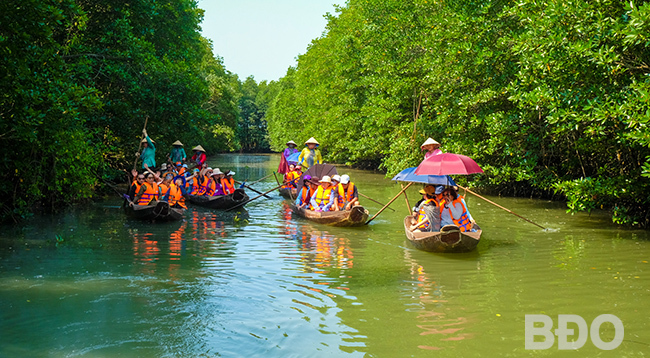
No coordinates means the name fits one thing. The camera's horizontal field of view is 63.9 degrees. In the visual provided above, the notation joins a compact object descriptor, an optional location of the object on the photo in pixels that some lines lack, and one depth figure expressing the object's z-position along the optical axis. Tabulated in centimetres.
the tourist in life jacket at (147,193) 1302
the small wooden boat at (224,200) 1561
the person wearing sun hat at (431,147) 1156
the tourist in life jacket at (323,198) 1319
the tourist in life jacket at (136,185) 1308
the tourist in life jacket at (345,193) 1288
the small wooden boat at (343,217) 1198
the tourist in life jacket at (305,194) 1413
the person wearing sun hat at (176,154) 1888
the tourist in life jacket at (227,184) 1689
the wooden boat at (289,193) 1798
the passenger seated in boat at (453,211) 936
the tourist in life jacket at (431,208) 933
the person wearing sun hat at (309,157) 1808
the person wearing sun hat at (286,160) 1952
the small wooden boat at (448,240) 872
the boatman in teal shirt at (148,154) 1556
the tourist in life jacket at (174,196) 1377
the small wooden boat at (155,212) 1231
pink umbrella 920
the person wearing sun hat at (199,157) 1894
